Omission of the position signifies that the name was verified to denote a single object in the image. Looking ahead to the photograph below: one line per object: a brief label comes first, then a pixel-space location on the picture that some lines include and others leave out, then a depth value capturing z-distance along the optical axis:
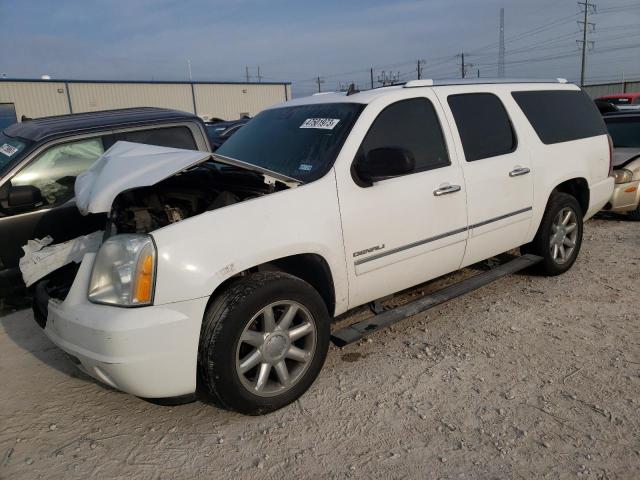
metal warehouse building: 29.31
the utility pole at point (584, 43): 48.75
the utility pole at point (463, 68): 58.81
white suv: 2.59
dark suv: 4.38
